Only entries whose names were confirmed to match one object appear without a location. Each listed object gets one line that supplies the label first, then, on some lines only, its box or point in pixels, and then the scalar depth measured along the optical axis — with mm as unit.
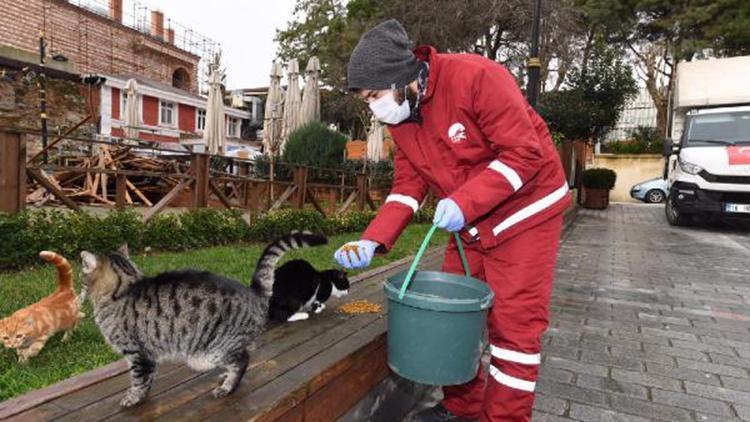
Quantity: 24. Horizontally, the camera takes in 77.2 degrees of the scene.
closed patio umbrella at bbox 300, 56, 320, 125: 14461
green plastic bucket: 1946
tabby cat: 1892
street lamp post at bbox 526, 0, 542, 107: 9258
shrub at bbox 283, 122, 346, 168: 15047
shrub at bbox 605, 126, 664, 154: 24422
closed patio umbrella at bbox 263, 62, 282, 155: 15064
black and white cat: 3156
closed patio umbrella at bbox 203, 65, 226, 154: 14125
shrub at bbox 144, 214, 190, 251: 6297
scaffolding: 23578
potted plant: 16750
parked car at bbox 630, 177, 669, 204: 21609
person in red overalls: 2039
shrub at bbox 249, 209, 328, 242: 7961
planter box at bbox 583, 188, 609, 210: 16953
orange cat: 2635
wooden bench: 1787
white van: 10227
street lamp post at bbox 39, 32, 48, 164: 9648
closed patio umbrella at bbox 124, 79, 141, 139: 16141
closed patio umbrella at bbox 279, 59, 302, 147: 14370
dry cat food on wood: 3363
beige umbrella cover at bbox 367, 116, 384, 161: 17269
